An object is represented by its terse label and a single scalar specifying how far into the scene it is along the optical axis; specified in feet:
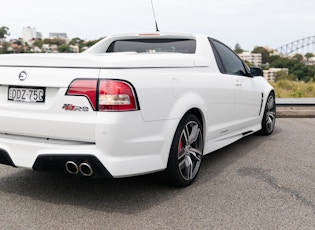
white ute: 9.57
